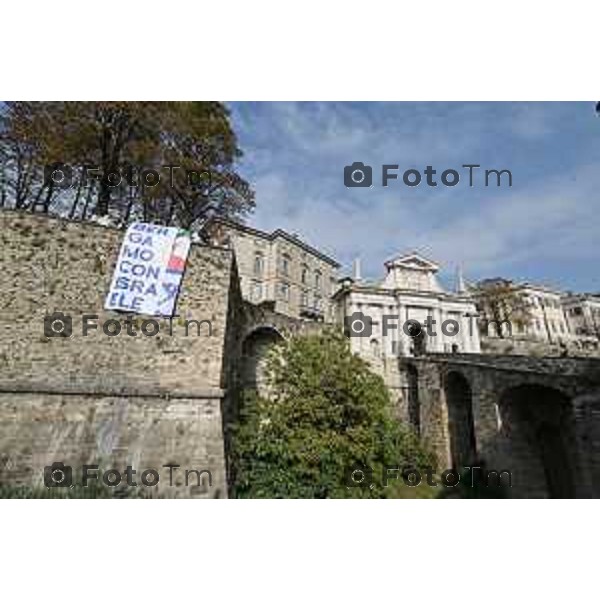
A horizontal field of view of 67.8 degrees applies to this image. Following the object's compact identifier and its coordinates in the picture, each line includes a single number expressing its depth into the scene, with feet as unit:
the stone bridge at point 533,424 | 34.19
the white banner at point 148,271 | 27.20
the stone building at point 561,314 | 143.02
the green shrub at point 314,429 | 28.09
